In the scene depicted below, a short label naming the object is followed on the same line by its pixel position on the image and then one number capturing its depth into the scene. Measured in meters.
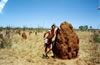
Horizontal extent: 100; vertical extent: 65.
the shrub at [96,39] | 12.51
